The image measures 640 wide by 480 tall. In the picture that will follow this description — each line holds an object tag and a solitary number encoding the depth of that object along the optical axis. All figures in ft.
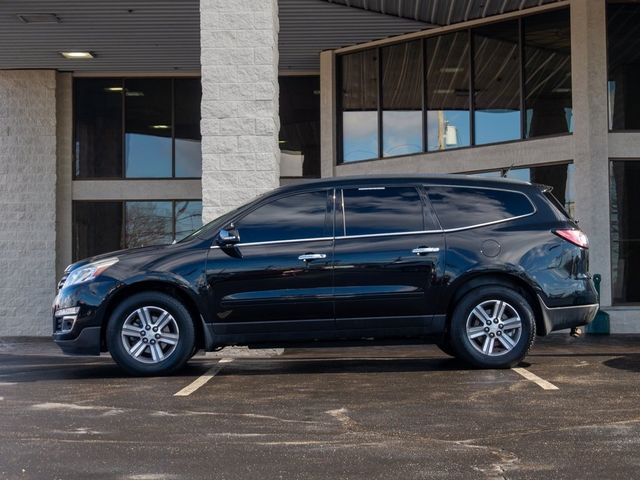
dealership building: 38.91
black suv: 29.14
